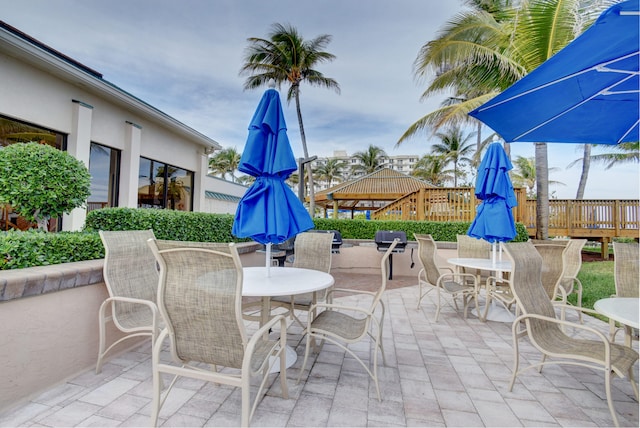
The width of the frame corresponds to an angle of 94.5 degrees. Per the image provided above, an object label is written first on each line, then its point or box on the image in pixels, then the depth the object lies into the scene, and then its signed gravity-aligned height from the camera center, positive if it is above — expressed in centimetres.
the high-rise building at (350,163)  4062 +1519
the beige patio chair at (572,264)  453 -55
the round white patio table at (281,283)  232 -52
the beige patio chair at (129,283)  265 -61
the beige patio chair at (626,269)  306 -41
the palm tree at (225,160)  3919 +844
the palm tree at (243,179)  4532 +727
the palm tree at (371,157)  3609 +848
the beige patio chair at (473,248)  550 -38
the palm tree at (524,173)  3227 +622
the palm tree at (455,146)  2870 +807
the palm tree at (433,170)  3144 +637
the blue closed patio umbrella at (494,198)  460 +49
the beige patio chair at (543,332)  206 -87
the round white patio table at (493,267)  412 -54
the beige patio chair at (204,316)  171 -56
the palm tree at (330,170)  4069 +764
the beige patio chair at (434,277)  440 -78
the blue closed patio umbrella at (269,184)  278 +40
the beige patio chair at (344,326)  243 -89
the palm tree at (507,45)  641 +441
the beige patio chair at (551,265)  387 -48
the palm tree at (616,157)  2314 +596
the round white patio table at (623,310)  190 -58
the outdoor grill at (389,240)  782 -37
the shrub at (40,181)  310 +44
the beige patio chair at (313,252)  383 -35
